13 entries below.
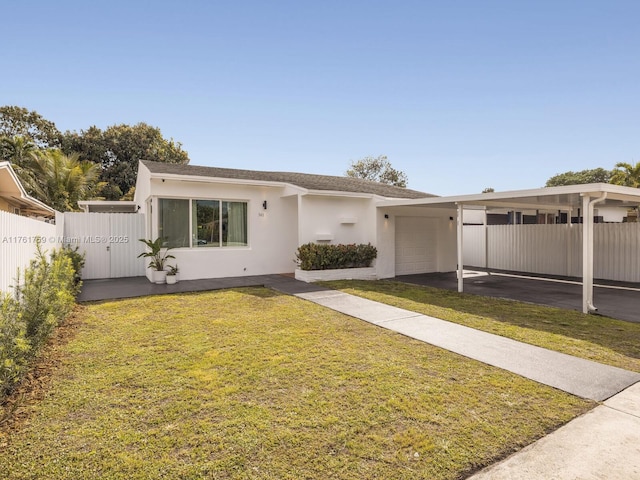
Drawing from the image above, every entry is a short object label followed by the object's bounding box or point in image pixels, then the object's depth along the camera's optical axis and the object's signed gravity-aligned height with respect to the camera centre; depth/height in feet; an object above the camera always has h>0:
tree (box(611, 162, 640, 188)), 67.00 +11.75
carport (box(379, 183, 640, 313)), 23.71 +3.07
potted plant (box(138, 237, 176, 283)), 35.12 -2.02
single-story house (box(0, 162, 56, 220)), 28.96 +4.58
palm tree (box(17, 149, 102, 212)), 57.57 +10.11
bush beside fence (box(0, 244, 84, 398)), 11.51 -3.06
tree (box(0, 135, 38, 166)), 71.36 +18.58
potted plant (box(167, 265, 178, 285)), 35.63 -3.71
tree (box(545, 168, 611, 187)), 184.48 +31.88
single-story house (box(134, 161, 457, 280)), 37.29 +2.13
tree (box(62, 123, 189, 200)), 98.94 +25.93
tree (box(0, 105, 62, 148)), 94.48 +31.26
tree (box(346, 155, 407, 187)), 152.35 +28.80
